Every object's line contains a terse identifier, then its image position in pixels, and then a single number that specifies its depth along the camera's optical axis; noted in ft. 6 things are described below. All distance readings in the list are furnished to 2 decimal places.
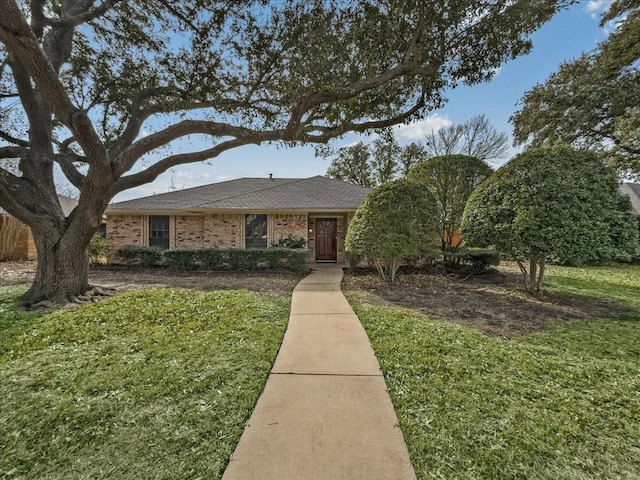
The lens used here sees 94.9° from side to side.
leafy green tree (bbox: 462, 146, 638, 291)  19.69
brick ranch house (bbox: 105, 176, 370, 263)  41.37
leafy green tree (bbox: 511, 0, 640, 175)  32.96
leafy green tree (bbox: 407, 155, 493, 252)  33.76
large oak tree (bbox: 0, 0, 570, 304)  17.97
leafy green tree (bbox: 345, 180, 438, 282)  26.32
